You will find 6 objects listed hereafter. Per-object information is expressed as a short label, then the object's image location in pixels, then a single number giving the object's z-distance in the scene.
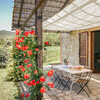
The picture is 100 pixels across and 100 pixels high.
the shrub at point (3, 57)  10.08
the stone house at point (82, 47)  7.29
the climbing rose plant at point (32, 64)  2.83
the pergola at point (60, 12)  2.97
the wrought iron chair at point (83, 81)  4.19
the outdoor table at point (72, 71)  4.26
